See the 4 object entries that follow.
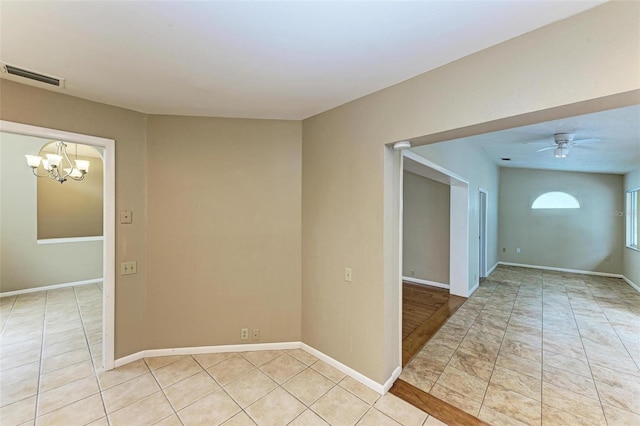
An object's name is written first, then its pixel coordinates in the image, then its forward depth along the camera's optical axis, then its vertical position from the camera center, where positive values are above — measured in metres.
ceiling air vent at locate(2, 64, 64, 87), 1.83 +1.04
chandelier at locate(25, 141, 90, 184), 3.75 +0.77
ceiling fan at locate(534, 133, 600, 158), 3.57 +1.08
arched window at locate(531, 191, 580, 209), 6.70 +0.34
